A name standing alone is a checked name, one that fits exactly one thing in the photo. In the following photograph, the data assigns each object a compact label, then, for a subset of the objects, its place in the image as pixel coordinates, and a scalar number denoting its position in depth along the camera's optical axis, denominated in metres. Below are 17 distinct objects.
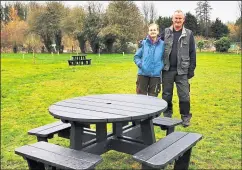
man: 5.25
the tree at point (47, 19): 45.78
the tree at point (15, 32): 47.62
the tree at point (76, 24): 42.94
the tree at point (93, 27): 42.09
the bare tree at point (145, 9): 57.28
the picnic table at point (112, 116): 3.11
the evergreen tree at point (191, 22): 43.34
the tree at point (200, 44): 34.84
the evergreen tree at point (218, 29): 40.22
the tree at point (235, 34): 36.75
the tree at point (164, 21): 40.73
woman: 5.29
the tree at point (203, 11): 50.82
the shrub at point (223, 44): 34.19
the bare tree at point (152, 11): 57.03
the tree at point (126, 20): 37.91
